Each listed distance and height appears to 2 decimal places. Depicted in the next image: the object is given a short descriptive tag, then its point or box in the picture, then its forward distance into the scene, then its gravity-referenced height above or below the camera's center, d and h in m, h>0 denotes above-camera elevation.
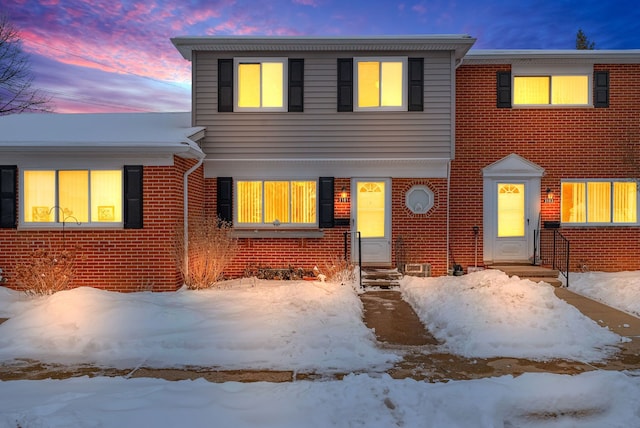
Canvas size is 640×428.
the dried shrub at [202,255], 9.13 -1.00
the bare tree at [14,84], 20.55 +6.61
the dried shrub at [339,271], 9.54 -1.42
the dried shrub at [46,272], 8.23 -1.28
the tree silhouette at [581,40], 31.83 +13.43
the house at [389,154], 10.38 +1.53
